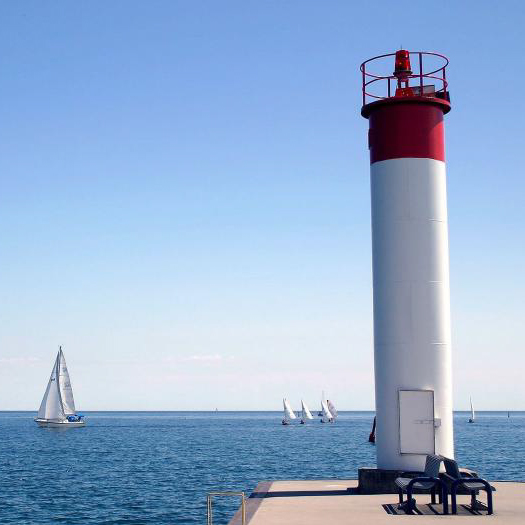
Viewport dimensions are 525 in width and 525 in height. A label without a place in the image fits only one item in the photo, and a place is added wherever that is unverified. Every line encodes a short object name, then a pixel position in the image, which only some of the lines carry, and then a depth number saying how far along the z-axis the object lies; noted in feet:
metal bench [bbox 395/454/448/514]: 52.47
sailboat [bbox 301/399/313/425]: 638.53
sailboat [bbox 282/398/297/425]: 628.36
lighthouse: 63.57
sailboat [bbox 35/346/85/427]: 416.05
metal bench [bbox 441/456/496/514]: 52.11
